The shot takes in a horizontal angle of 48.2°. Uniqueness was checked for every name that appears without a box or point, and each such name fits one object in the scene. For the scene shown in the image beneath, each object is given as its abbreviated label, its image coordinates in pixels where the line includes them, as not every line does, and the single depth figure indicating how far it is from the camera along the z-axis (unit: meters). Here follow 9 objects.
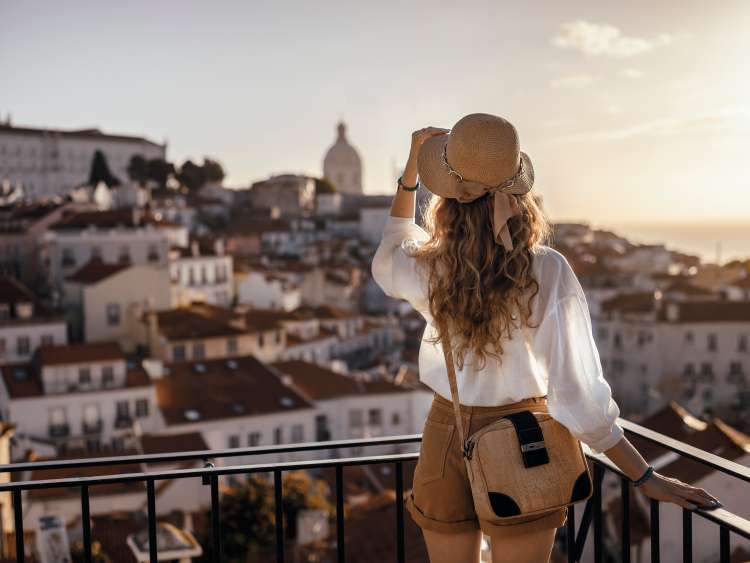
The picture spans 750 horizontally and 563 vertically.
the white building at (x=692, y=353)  36.50
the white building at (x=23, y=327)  30.86
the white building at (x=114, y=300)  34.66
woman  2.20
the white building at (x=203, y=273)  41.88
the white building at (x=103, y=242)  39.38
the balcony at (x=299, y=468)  2.69
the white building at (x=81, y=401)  24.73
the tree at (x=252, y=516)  17.31
